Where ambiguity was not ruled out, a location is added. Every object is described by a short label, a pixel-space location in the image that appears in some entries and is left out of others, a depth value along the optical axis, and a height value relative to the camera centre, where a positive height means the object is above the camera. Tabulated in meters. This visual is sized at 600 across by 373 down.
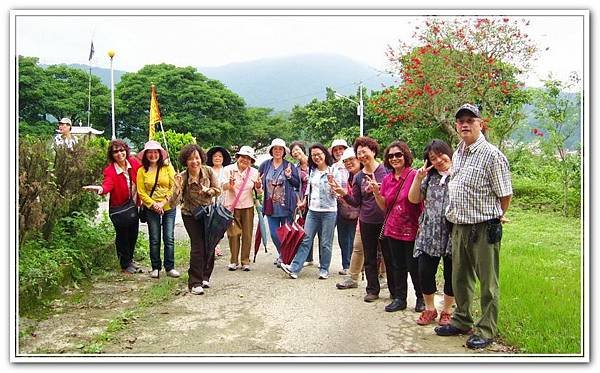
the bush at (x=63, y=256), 4.73 -0.60
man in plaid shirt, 3.89 -0.12
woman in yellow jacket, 5.96 +0.01
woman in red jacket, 5.98 +0.10
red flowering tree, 10.91 +2.49
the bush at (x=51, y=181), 4.82 +0.13
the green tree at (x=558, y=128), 9.46 +1.08
